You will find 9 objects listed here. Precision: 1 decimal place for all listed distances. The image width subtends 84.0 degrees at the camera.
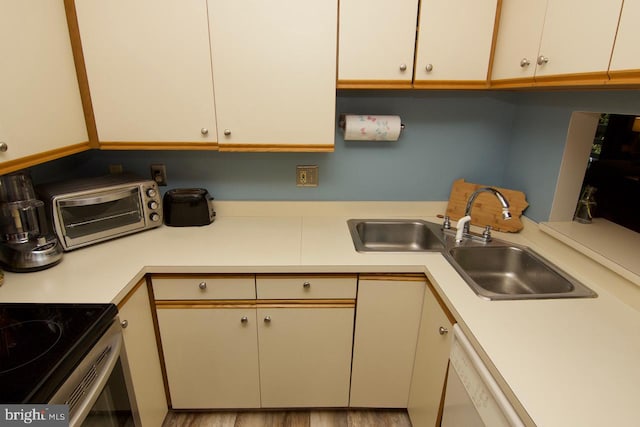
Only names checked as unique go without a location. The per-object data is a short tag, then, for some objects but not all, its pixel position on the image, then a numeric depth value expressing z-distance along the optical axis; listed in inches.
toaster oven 55.7
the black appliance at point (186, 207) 68.4
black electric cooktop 31.6
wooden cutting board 68.2
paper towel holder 68.1
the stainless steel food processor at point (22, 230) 48.9
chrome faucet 62.8
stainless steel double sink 51.6
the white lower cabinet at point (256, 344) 58.4
